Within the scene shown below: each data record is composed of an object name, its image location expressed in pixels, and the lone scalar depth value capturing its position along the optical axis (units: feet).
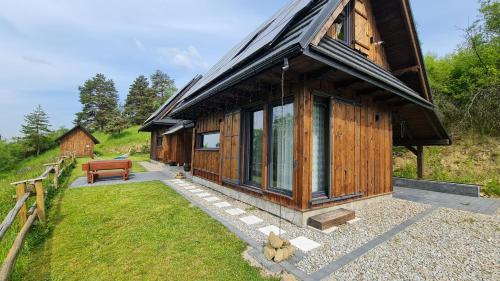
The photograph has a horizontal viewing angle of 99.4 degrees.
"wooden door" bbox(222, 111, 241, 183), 20.51
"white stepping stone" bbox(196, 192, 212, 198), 22.68
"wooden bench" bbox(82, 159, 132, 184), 29.50
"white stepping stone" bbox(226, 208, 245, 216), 16.38
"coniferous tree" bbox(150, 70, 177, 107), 168.02
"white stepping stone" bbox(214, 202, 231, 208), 18.42
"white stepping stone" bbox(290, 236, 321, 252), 10.81
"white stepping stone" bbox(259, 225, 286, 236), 12.77
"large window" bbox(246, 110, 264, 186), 18.61
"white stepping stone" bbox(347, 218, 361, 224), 14.56
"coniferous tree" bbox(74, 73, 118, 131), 148.87
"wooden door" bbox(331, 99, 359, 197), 15.79
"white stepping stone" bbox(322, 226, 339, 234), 12.73
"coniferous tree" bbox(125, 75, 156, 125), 142.51
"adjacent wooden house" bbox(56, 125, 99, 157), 86.53
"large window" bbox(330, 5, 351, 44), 16.44
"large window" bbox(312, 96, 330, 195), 15.62
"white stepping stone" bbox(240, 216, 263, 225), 14.47
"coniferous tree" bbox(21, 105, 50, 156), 102.68
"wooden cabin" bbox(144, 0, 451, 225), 13.20
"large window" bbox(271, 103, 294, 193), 15.44
